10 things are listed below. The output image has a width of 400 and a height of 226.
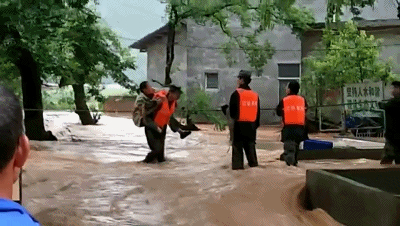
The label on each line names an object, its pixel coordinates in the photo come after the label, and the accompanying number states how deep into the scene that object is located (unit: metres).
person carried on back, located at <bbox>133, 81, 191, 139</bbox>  11.09
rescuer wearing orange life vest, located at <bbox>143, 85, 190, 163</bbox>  11.17
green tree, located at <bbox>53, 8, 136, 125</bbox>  17.36
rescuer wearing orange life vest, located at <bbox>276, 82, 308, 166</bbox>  9.56
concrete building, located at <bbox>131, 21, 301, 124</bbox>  29.70
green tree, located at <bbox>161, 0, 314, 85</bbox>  22.36
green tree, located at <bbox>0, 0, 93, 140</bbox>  12.84
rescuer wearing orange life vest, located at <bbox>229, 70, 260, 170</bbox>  9.43
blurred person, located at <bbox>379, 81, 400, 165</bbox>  9.36
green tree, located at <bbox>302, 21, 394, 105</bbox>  21.25
